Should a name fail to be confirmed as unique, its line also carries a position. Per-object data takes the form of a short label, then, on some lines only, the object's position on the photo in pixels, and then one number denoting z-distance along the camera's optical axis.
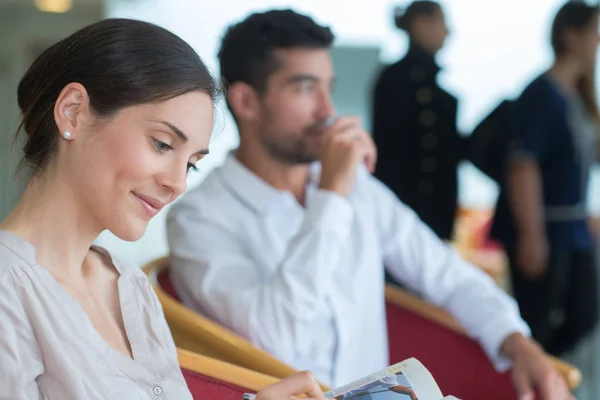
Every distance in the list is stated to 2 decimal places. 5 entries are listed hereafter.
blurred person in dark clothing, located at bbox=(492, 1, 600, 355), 3.17
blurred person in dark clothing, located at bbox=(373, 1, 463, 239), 3.17
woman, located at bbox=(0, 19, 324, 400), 1.68
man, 2.19
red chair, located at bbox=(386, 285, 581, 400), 2.30
